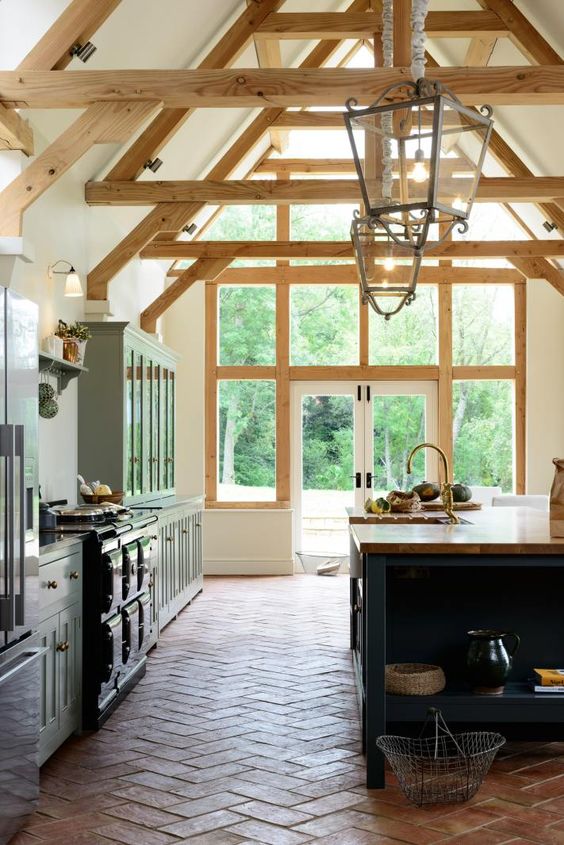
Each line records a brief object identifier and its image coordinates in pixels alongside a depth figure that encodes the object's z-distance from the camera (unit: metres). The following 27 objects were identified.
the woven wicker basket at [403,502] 5.89
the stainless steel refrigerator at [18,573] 3.18
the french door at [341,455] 10.98
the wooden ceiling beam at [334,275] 11.01
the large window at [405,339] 11.10
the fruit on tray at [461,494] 6.30
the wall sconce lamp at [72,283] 6.08
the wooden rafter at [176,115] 7.36
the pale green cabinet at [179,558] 7.03
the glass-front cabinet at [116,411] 6.83
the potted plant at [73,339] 6.20
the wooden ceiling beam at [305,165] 10.86
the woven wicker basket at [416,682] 3.85
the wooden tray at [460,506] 6.09
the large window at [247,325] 11.07
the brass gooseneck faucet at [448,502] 4.91
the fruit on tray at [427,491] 6.63
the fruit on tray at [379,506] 5.66
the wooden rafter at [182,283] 9.58
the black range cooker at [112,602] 4.55
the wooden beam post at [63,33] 5.07
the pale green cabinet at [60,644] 3.90
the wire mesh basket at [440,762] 3.54
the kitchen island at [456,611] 3.79
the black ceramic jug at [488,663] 3.87
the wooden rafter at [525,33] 8.28
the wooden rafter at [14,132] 4.83
